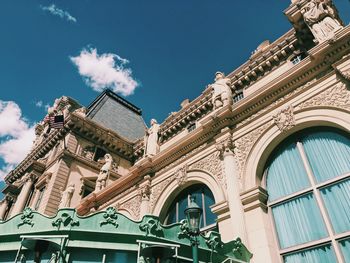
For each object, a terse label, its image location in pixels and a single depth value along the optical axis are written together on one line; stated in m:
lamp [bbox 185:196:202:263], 7.03
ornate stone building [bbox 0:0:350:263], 8.91
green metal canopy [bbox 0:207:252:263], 7.41
